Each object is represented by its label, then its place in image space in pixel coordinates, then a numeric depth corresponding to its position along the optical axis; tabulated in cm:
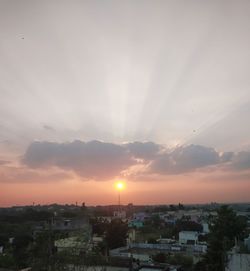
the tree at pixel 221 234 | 1395
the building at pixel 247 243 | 1309
